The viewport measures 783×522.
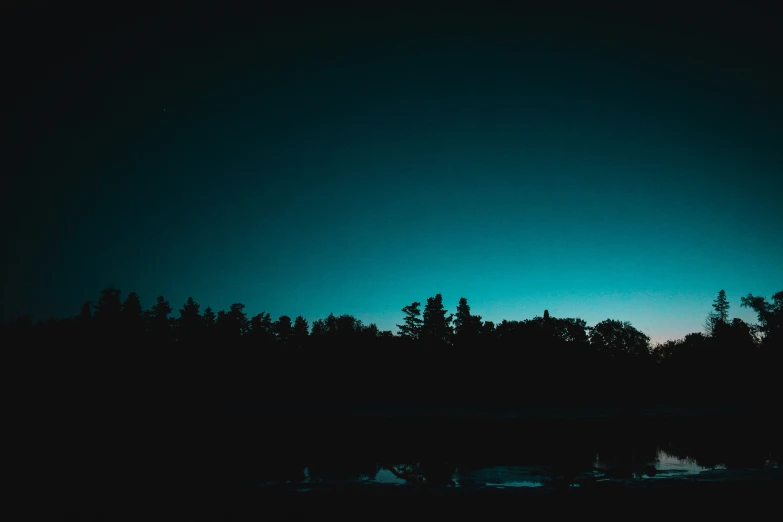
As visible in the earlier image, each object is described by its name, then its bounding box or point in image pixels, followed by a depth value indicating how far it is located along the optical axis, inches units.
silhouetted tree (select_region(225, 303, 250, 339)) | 3612.2
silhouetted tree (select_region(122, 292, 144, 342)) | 3186.5
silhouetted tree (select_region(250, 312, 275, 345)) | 3639.3
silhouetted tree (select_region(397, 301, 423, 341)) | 3878.0
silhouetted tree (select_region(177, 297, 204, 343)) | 3659.0
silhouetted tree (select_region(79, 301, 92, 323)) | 3444.9
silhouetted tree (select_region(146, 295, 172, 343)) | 3617.1
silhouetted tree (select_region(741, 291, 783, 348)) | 3722.9
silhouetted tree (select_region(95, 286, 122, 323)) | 3287.4
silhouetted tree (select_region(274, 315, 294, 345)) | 4089.6
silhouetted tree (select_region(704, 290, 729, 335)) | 4513.8
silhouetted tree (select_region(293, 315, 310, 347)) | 3970.2
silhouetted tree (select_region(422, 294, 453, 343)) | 3784.5
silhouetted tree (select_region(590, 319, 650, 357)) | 5295.3
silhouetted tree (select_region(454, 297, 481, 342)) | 3595.0
